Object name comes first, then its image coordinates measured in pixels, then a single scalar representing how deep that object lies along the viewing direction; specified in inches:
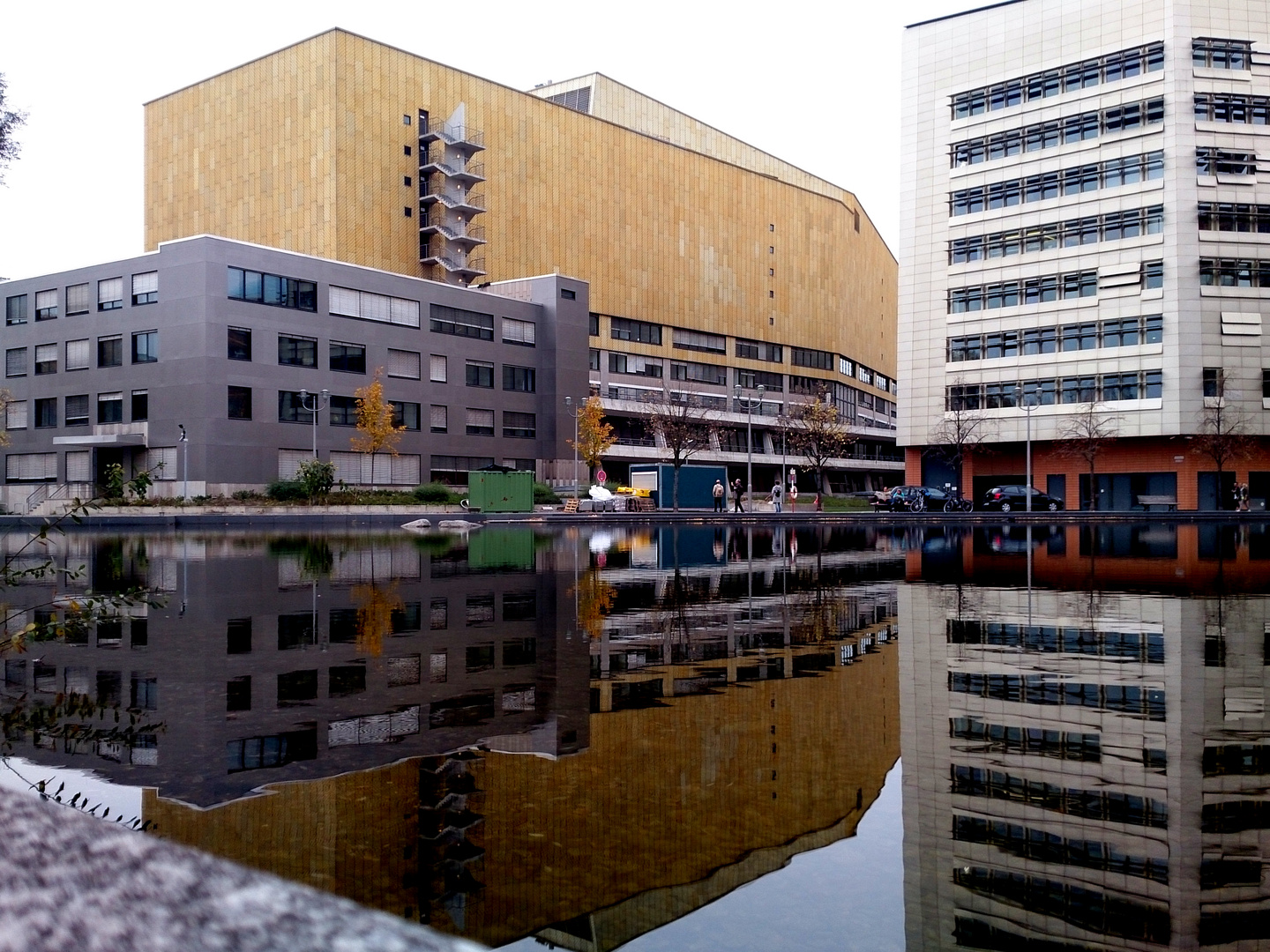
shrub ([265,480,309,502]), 2265.0
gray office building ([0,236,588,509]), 2369.6
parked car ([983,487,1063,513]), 2518.5
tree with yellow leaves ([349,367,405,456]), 2532.0
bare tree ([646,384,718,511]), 3403.1
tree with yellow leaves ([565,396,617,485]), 3014.3
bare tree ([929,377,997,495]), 2778.1
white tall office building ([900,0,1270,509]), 2554.1
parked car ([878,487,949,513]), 2664.9
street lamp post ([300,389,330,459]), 2520.2
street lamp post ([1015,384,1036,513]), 2733.3
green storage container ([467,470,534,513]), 2313.0
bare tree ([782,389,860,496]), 3467.0
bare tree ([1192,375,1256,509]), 2502.5
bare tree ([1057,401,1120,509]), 2603.3
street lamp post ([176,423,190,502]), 2320.4
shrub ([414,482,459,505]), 2390.5
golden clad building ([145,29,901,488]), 2861.7
